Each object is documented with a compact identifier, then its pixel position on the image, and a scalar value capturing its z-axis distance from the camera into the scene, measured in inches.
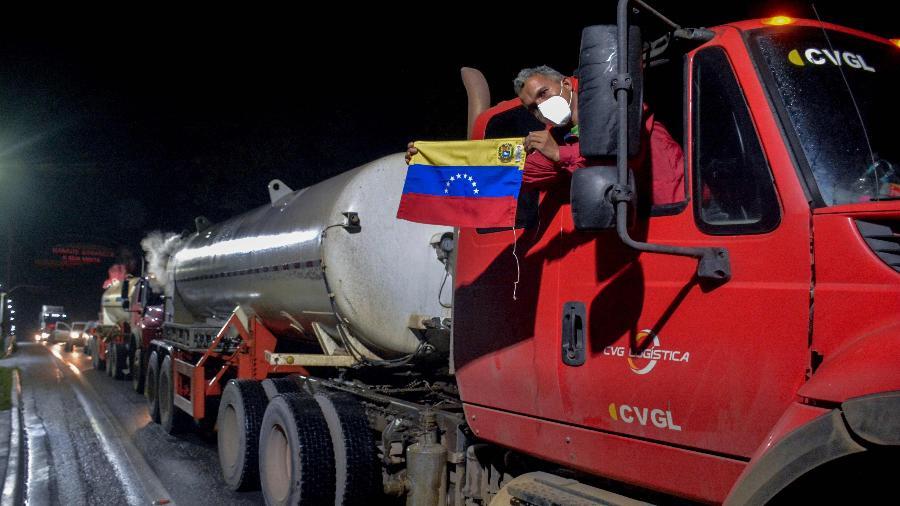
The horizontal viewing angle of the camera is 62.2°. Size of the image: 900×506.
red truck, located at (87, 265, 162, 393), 547.8
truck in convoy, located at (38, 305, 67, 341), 1696.6
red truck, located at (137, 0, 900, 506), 82.5
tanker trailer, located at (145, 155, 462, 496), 218.5
